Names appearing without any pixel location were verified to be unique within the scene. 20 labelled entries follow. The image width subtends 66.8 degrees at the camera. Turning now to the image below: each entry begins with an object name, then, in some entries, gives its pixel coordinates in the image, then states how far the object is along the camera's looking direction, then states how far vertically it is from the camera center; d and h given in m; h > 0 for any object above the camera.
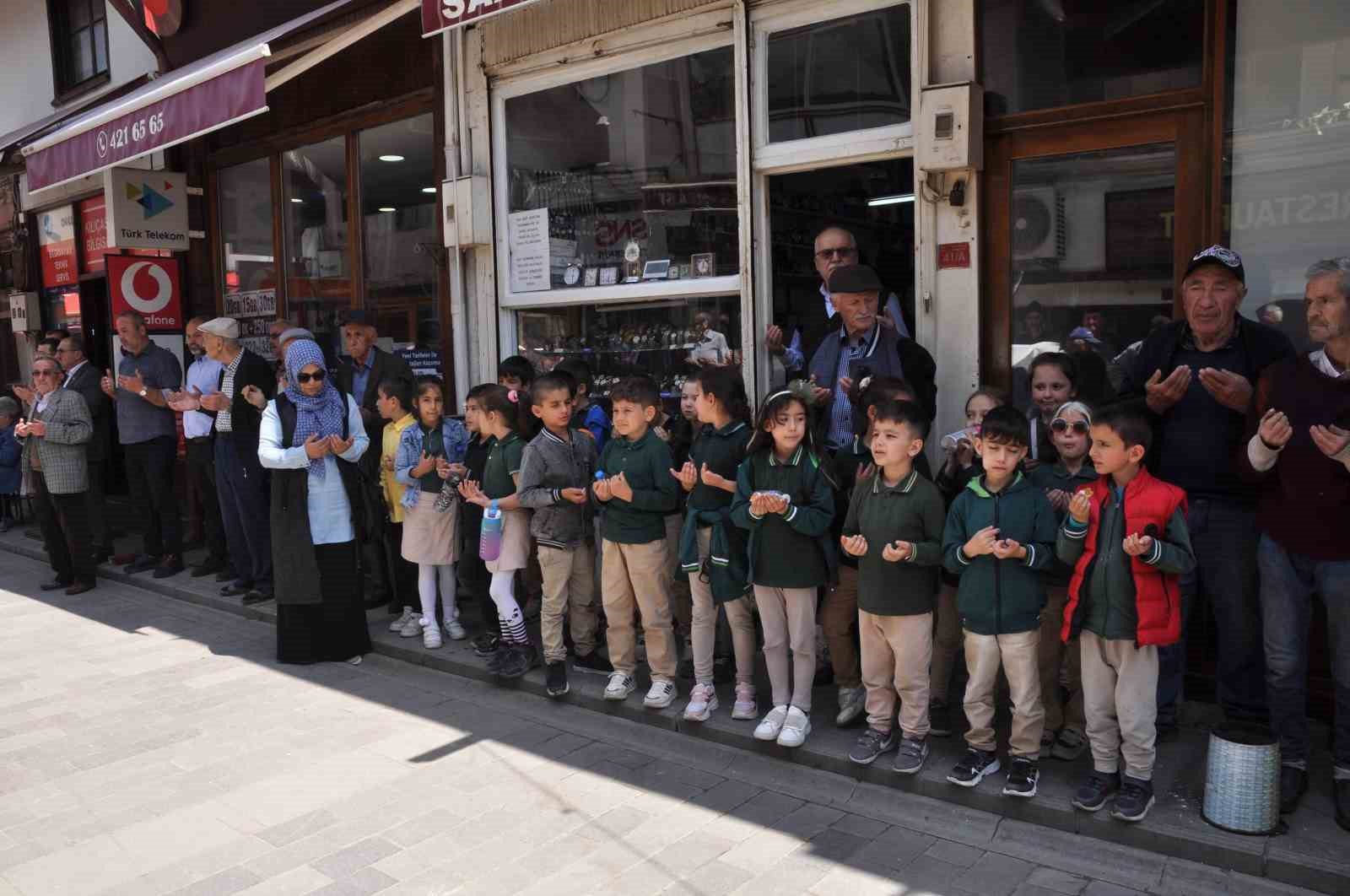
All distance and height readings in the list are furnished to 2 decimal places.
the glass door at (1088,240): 4.75 +0.43
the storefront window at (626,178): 6.56 +1.12
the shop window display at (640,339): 6.60 +0.00
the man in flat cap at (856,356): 4.89 -0.11
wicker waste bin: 3.54 -1.58
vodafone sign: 9.41 +0.57
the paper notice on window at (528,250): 7.51 +0.67
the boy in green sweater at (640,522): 4.97 -0.90
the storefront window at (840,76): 5.56 +1.46
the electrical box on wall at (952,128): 5.00 +1.00
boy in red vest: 3.66 -0.96
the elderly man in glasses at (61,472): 8.13 -0.97
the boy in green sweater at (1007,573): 3.91 -0.93
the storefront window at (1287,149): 4.43 +0.77
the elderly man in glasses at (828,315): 5.25 +0.10
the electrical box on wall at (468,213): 7.50 +0.96
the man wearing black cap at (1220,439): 4.02 -0.45
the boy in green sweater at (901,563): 4.13 -0.93
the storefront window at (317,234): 9.10 +1.02
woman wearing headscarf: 6.00 -0.98
